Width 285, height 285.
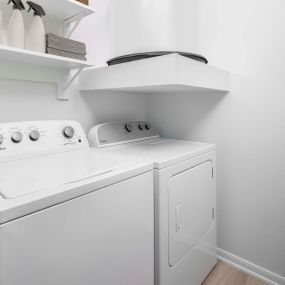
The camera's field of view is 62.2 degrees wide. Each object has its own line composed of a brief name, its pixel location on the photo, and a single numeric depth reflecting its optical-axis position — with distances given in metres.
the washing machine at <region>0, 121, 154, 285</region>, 0.73
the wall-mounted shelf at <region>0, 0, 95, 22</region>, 1.47
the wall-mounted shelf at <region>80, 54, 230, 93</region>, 1.30
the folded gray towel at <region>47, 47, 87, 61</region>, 1.44
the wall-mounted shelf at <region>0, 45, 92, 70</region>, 1.25
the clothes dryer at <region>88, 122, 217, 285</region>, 1.32
